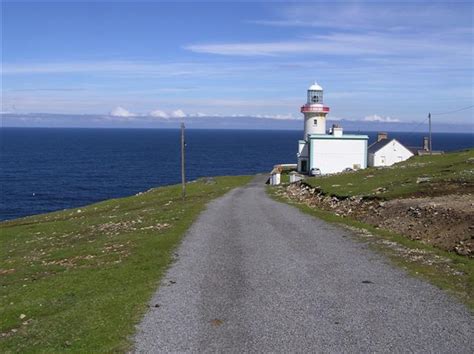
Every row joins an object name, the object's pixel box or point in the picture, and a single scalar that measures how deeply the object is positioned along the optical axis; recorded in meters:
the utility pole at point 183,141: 48.79
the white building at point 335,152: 76.94
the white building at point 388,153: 82.25
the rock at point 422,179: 38.92
